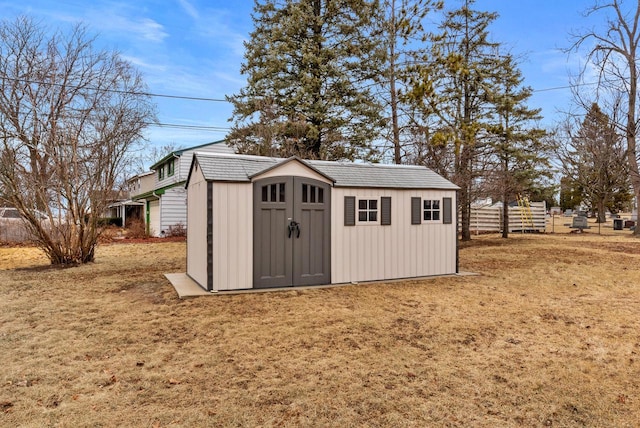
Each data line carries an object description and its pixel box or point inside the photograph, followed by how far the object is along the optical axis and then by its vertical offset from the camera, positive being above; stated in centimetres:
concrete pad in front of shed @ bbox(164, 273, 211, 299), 642 -130
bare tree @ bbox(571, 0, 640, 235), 1397 +590
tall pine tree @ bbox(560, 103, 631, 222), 1728 +270
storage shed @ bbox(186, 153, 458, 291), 666 -19
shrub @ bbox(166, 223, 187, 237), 1806 -80
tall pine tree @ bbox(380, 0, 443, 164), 1369 +498
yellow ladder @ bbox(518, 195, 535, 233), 2016 -23
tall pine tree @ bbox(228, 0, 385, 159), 1517 +514
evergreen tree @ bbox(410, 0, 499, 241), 1397 +448
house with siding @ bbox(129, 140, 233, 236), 1856 +85
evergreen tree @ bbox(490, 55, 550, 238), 1461 +269
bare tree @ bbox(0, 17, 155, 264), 928 +195
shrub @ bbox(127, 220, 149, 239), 1844 -79
